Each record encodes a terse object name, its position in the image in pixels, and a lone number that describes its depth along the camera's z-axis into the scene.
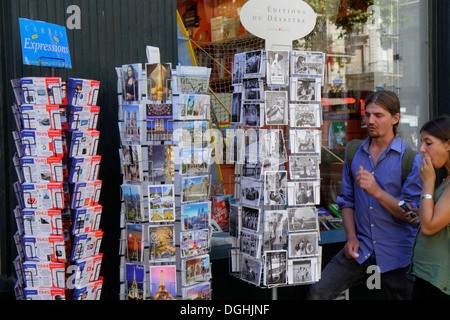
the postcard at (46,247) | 3.88
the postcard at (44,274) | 3.89
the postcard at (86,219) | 4.01
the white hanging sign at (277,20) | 4.77
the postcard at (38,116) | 3.82
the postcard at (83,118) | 4.01
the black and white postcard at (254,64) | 4.21
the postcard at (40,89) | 3.82
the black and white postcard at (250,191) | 4.25
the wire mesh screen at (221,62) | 5.25
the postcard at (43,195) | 3.86
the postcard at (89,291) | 4.02
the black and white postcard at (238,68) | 4.34
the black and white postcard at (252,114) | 4.21
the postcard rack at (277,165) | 4.23
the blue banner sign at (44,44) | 3.82
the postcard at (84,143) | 4.01
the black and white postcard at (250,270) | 4.24
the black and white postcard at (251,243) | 4.23
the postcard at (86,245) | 4.02
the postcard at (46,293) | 3.91
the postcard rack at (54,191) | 3.85
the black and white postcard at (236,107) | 4.34
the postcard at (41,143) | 3.84
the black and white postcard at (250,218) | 4.24
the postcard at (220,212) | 4.97
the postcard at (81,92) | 4.00
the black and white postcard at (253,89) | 4.23
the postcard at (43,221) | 3.87
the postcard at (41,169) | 3.85
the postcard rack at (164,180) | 4.10
